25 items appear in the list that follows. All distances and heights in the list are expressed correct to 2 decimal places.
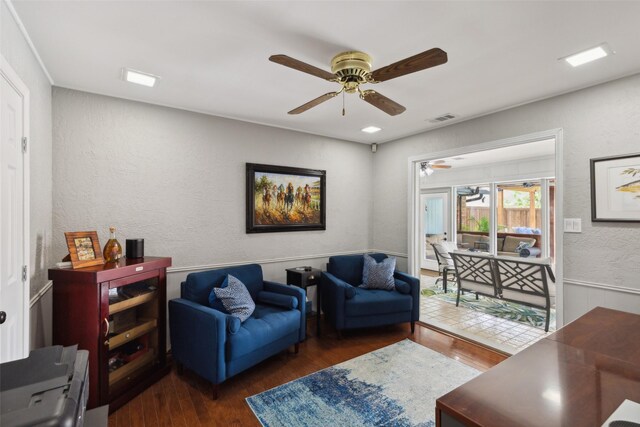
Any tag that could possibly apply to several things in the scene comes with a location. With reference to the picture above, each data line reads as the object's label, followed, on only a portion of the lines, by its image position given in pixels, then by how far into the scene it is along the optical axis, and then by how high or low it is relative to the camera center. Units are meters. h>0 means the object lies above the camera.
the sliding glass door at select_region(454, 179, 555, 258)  5.98 -0.07
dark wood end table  3.62 -0.75
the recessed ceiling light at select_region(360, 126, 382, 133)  3.89 +1.09
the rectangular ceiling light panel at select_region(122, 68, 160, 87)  2.37 +1.08
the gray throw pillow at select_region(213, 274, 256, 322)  2.74 -0.76
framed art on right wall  2.41 +0.21
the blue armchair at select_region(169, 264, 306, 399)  2.41 -0.96
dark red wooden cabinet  2.16 -0.80
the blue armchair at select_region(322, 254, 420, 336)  3.45 -1.01
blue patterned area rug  2.18 -1.42
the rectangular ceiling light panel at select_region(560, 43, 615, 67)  2.03 +1.08
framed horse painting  3.63 +0.20
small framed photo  2.24 -0.26
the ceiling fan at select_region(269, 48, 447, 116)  1.69 +0.86
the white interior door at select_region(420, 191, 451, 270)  7.44 -0.20
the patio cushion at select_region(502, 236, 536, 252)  6.23 -0.56
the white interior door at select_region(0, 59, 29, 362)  1.52 -0.05
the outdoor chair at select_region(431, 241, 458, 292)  5.52 -0.84
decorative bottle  2.44 -0.28
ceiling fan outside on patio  6.39 +1.06
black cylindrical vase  2.62 -0.28
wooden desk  0.94 -0.61
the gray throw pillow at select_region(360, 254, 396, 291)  3.81 -0.74
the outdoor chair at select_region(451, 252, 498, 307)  4.25 -0.84
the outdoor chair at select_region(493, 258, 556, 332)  3.69 -0.84
